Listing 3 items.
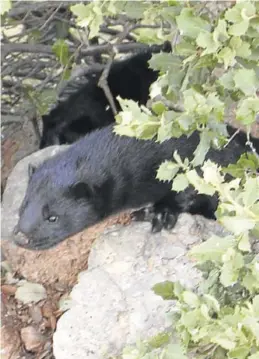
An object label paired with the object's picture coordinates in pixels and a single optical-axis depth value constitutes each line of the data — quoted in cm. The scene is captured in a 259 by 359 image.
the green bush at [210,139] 234
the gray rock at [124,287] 357
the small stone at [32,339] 398
